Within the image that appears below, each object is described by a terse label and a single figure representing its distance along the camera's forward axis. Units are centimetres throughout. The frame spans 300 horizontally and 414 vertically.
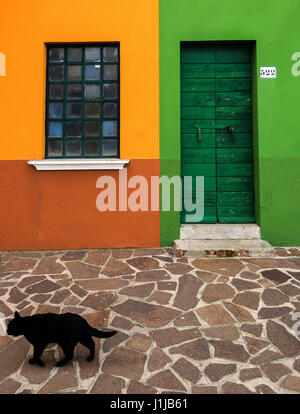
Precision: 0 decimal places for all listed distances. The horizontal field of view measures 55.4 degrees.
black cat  199
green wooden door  488
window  485
